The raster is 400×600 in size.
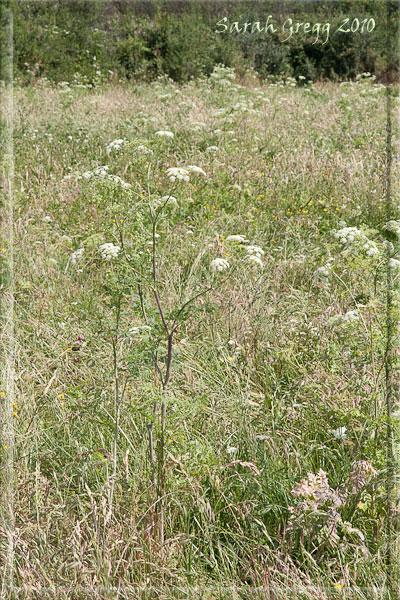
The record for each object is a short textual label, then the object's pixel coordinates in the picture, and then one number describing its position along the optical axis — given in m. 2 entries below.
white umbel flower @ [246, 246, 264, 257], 5.47
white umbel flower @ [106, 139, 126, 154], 4.97
